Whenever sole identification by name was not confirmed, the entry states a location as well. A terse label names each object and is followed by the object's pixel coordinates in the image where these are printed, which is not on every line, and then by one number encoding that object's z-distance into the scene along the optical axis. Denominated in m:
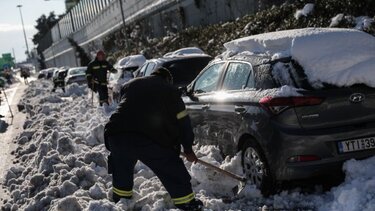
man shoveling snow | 5.10
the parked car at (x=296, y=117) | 5.12
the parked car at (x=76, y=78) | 29.34
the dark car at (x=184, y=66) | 10.75
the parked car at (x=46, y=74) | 57.44
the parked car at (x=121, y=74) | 16.24
